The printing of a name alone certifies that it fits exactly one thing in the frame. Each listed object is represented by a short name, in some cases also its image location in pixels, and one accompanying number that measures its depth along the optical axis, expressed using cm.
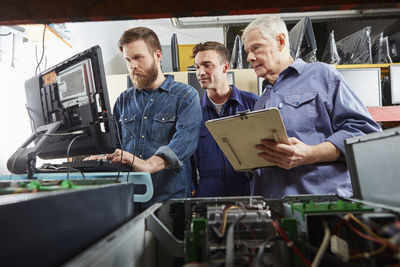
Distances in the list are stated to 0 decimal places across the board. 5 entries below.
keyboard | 99
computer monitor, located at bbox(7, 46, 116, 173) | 96
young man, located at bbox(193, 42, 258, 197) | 168
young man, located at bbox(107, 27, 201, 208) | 139
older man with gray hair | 104
